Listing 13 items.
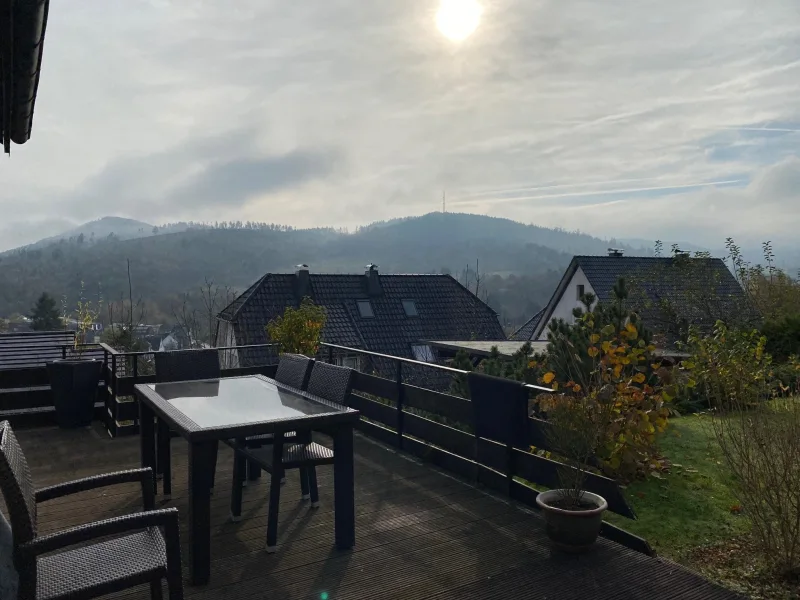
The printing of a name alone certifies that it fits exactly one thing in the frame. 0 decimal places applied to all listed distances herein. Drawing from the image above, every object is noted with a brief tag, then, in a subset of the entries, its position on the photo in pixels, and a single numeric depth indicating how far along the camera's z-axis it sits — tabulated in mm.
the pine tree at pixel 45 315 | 38438
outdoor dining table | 3039
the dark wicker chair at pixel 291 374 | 4305
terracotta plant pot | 3252
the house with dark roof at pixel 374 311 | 20016
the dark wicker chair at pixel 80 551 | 1997
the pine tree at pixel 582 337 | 5312
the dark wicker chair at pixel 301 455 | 3445
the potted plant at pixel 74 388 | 6227
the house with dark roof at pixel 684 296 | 12125
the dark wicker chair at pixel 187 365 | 4805
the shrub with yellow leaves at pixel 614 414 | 3418
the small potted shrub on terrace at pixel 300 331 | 6688
